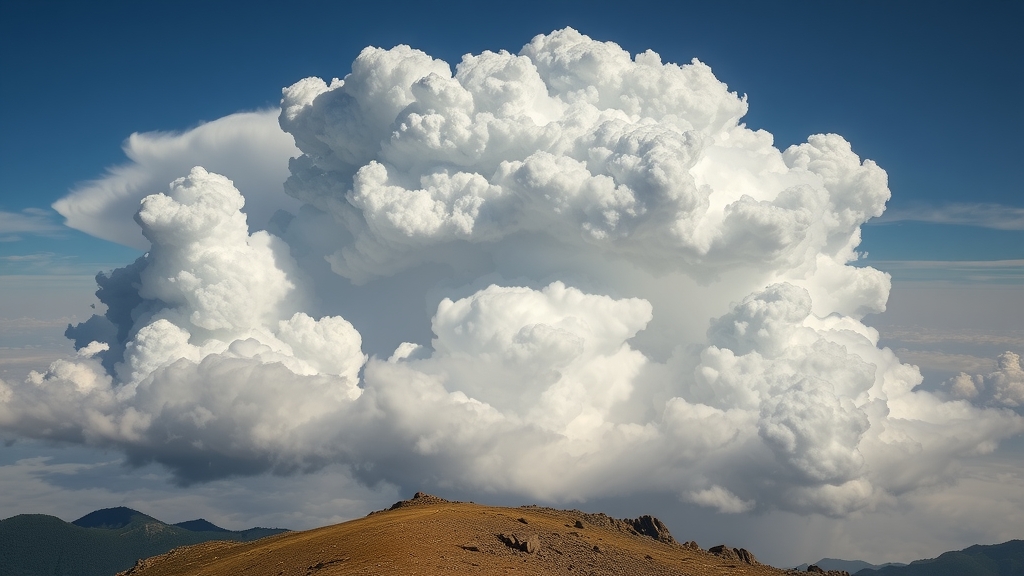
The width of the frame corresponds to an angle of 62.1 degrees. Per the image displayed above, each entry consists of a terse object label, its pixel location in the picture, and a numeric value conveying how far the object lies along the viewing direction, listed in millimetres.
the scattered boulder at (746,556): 122750
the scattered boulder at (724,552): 121025
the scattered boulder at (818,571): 119812
